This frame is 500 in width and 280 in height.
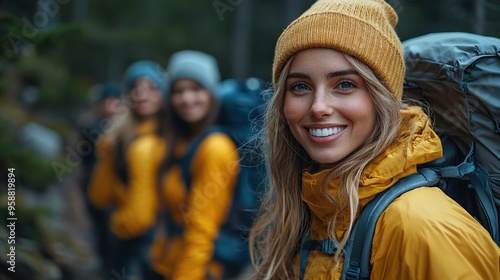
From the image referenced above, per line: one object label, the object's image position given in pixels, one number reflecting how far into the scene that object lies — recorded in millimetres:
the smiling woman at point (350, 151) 1838
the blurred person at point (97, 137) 6528
